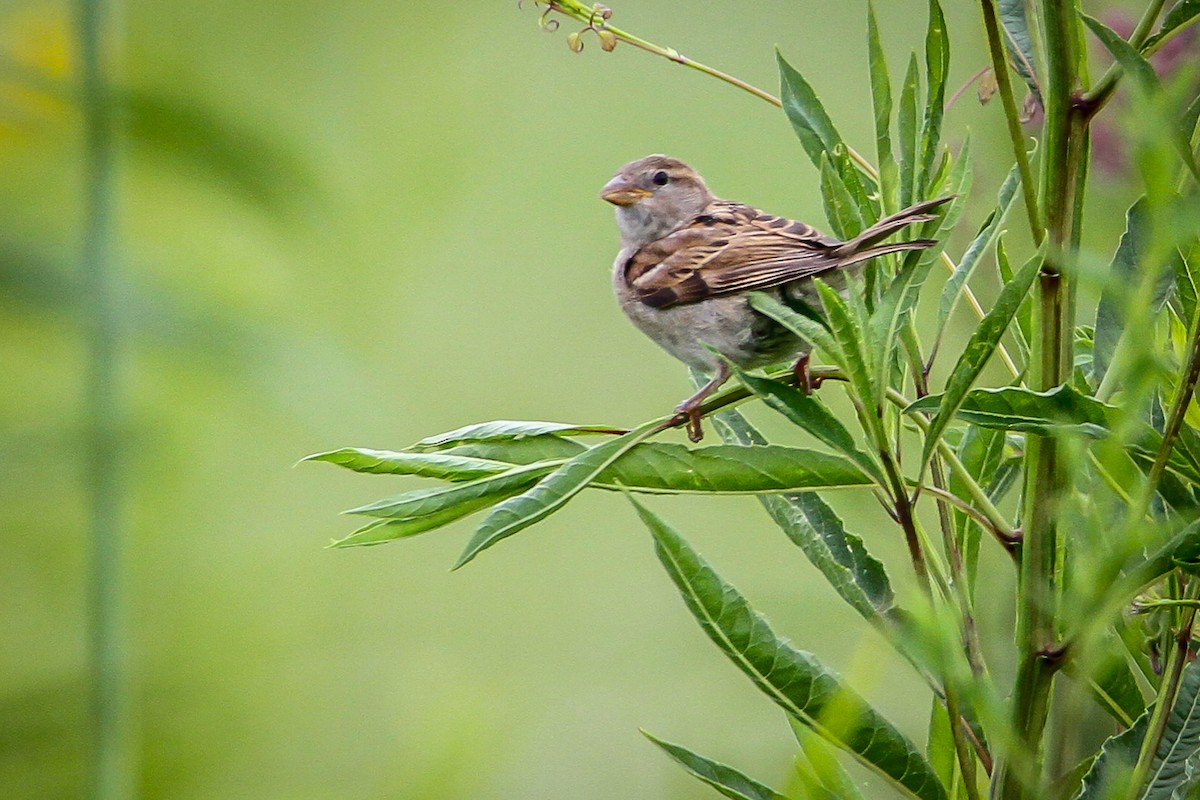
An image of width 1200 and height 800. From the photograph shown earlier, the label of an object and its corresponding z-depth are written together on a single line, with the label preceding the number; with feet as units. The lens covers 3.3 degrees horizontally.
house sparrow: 18.21
